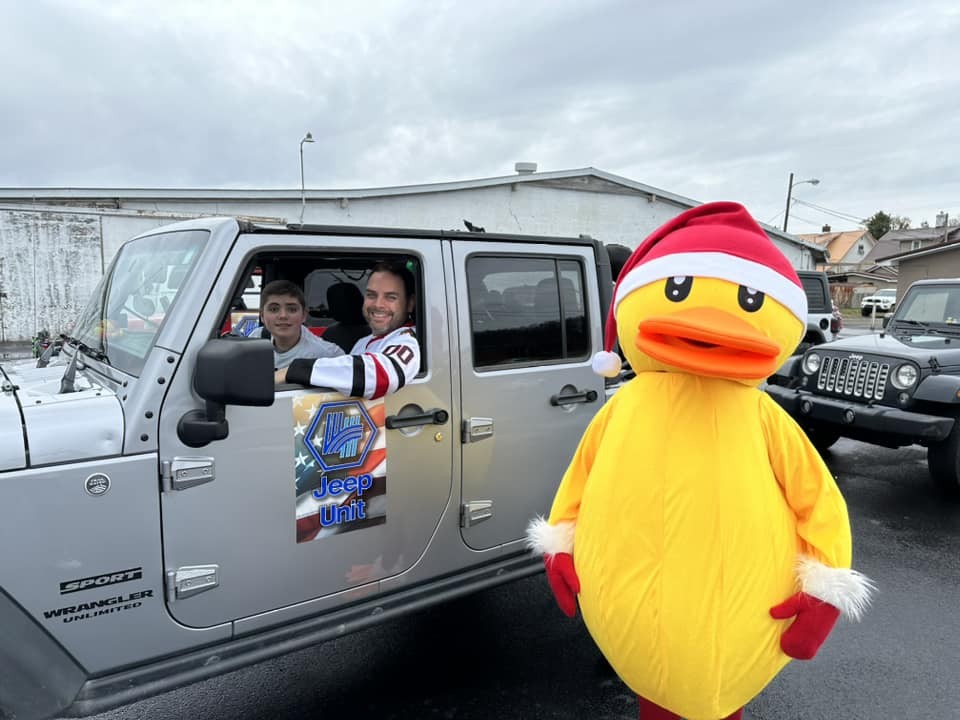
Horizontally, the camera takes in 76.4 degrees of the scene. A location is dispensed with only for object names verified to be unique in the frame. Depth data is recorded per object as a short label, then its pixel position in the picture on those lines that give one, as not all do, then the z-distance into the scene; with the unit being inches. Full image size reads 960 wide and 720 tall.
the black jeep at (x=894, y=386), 199.9
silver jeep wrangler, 72.2
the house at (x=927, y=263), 900.0
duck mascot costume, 64.3
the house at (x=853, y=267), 1628.9
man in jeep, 88.2
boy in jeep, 114.8
